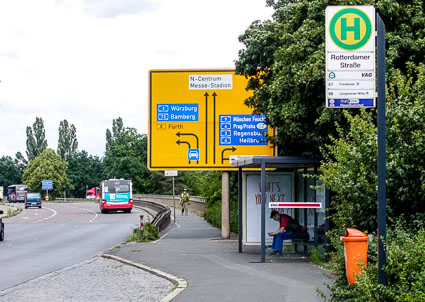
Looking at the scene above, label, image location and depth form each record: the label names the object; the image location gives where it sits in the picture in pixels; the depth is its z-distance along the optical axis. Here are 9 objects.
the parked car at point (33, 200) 87.06
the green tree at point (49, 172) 154.25
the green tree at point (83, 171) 165.00
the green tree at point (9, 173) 177.75
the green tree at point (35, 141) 166.50
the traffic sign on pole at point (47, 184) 143.00
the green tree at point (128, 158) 126.12
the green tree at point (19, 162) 181.07
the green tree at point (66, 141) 167.75
